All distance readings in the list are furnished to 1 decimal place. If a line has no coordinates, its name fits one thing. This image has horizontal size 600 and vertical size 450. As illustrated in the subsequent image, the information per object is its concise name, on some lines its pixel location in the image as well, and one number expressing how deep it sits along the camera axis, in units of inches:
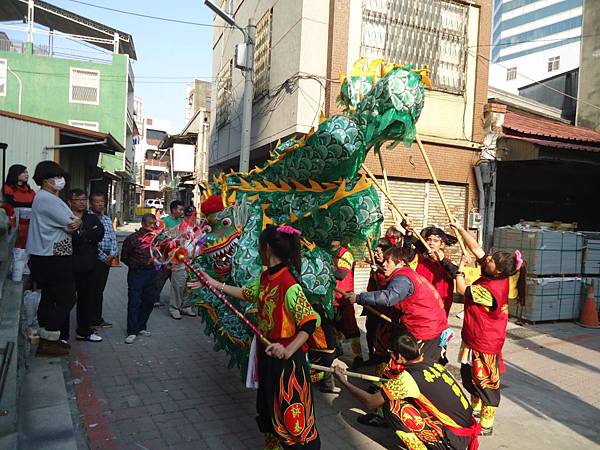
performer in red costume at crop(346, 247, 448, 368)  144.6
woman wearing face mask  168.4
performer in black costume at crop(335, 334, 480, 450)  124.5
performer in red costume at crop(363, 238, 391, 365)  178.4
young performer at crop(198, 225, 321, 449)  108.5
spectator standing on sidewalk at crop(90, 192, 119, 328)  214.5
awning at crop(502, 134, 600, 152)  367.6
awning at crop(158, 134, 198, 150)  923.0
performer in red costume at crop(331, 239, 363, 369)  195.8
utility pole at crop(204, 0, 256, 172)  343.9
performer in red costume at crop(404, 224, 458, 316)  184.2
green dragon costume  140.9
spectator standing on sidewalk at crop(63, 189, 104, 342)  195.6
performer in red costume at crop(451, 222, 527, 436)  147.4
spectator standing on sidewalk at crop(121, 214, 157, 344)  217.6
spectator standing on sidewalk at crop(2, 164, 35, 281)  214.4
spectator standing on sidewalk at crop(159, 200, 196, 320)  269.6
